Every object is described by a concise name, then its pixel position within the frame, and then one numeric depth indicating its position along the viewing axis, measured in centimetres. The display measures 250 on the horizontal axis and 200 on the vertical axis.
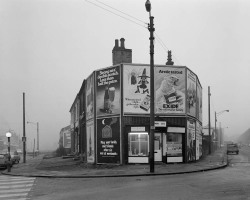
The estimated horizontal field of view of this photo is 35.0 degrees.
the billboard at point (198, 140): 3352
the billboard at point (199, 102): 3494
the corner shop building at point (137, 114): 2742
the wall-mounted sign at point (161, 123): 2762
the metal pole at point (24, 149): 4061
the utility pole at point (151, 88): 2148
